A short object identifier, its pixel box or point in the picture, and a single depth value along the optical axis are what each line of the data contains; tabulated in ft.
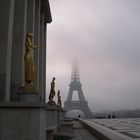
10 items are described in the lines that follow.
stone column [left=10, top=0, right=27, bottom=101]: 60.80
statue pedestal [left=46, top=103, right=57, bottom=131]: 52.43
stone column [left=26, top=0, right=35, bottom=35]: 76.23
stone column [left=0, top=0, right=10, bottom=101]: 52.70
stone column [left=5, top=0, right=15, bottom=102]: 53.62
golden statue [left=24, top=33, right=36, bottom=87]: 41.83
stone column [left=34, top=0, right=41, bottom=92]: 88.67
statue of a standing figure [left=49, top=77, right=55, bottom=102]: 85.51
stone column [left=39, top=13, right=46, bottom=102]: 103.02
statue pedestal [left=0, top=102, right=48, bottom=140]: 36.04
